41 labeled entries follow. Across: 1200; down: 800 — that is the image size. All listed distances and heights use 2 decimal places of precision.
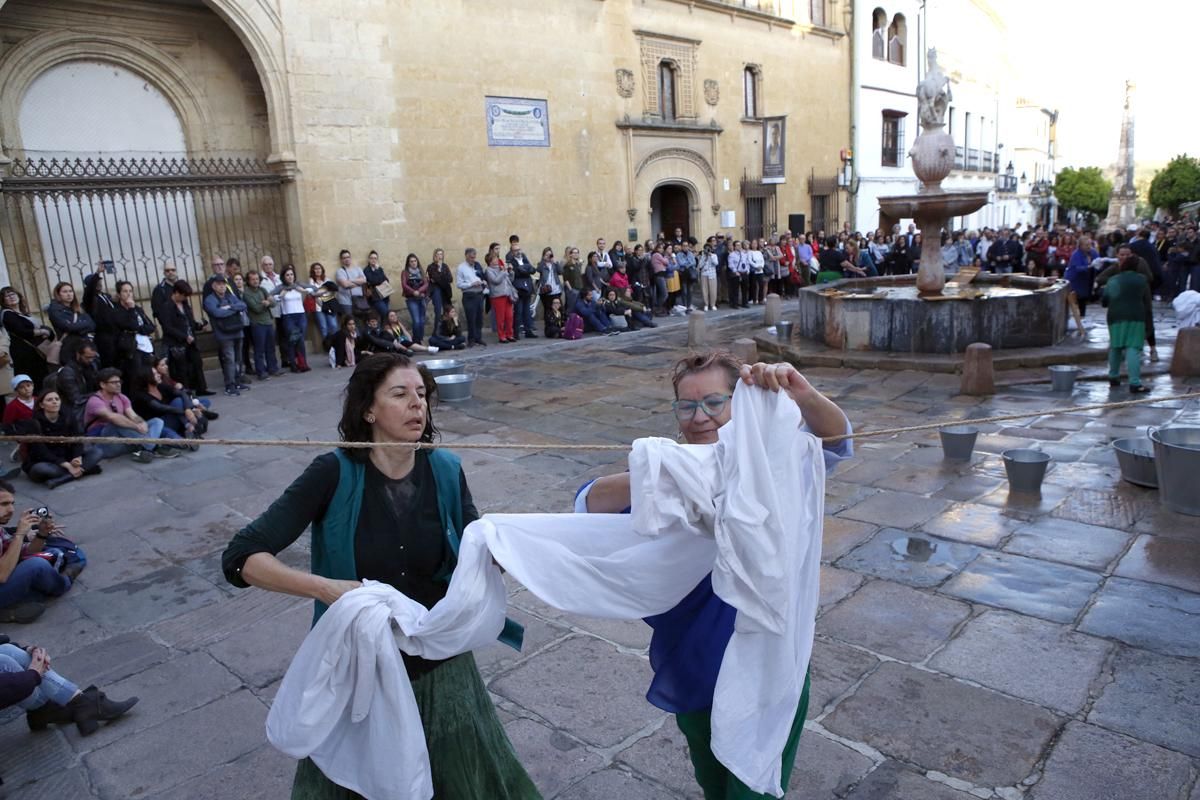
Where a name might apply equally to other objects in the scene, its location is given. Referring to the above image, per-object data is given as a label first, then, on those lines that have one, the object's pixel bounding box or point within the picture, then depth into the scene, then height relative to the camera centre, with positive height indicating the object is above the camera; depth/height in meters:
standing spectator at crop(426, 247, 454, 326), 14.57 -0.29
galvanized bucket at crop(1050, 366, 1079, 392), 8.92 -1.60
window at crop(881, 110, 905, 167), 29.34 +3.48
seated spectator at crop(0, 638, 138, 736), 3.46 -1.72
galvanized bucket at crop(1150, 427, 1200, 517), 5.21 -1.60
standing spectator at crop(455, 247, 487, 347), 14.44 -0.50
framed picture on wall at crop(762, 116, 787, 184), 22.81 +2.66
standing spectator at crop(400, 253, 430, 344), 14.22 -0.42
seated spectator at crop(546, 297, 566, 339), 15.66 -1.14
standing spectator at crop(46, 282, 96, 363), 9.10 -0.28
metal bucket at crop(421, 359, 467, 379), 10.43 -1.30
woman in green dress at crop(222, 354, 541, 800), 2.12 -0.68
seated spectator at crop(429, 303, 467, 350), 14.59 -1.22
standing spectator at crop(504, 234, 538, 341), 15.16 -0.42
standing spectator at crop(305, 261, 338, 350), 13.27 -0.45
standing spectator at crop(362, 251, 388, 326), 13.78 -0.27
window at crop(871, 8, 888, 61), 28.62 +7.05
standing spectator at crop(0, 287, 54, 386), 9.45 -0.52
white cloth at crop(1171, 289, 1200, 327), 10.11 -1.07
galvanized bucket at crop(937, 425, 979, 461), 6.60 -1.65
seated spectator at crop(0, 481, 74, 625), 4.50 -1.58
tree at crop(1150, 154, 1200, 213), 48.09 +2.12
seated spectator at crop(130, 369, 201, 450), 8.53 -1.28
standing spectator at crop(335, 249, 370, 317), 13.54 -0.25
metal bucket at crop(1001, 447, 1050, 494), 5.79 -1.67
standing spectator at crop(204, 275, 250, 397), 10.98 -0.57
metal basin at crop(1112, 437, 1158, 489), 5.76 -1.68
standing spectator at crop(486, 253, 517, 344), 14.84 -0.58
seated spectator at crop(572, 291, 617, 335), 15.76 -1.06
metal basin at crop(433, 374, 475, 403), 9.92 -1.45
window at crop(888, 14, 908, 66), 29.80 +7.15
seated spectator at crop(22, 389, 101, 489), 7.18 -1.46
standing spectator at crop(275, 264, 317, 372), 12.37 -0.63
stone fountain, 10.95 -0.93
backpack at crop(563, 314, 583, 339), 15.32 -1.28
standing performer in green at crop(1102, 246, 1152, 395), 8.37 -0.89
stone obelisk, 51.44 +2.26
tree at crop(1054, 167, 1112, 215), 56.28 +2.42
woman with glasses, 2.00 -0.88
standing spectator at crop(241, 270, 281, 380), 11.81 -0.67
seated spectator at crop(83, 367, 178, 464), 7.75 -1.25
